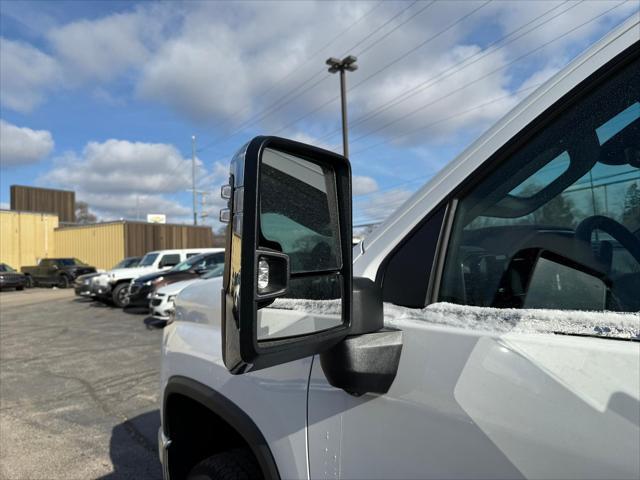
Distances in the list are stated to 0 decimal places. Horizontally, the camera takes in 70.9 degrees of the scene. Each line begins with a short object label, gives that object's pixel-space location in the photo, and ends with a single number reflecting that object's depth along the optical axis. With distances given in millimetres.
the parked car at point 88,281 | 15180
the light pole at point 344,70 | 16906
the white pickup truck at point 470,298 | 861
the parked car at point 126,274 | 14238
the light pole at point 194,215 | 42081
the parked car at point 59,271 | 25516
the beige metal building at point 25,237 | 33500
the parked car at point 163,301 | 9727
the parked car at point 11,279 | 24250
